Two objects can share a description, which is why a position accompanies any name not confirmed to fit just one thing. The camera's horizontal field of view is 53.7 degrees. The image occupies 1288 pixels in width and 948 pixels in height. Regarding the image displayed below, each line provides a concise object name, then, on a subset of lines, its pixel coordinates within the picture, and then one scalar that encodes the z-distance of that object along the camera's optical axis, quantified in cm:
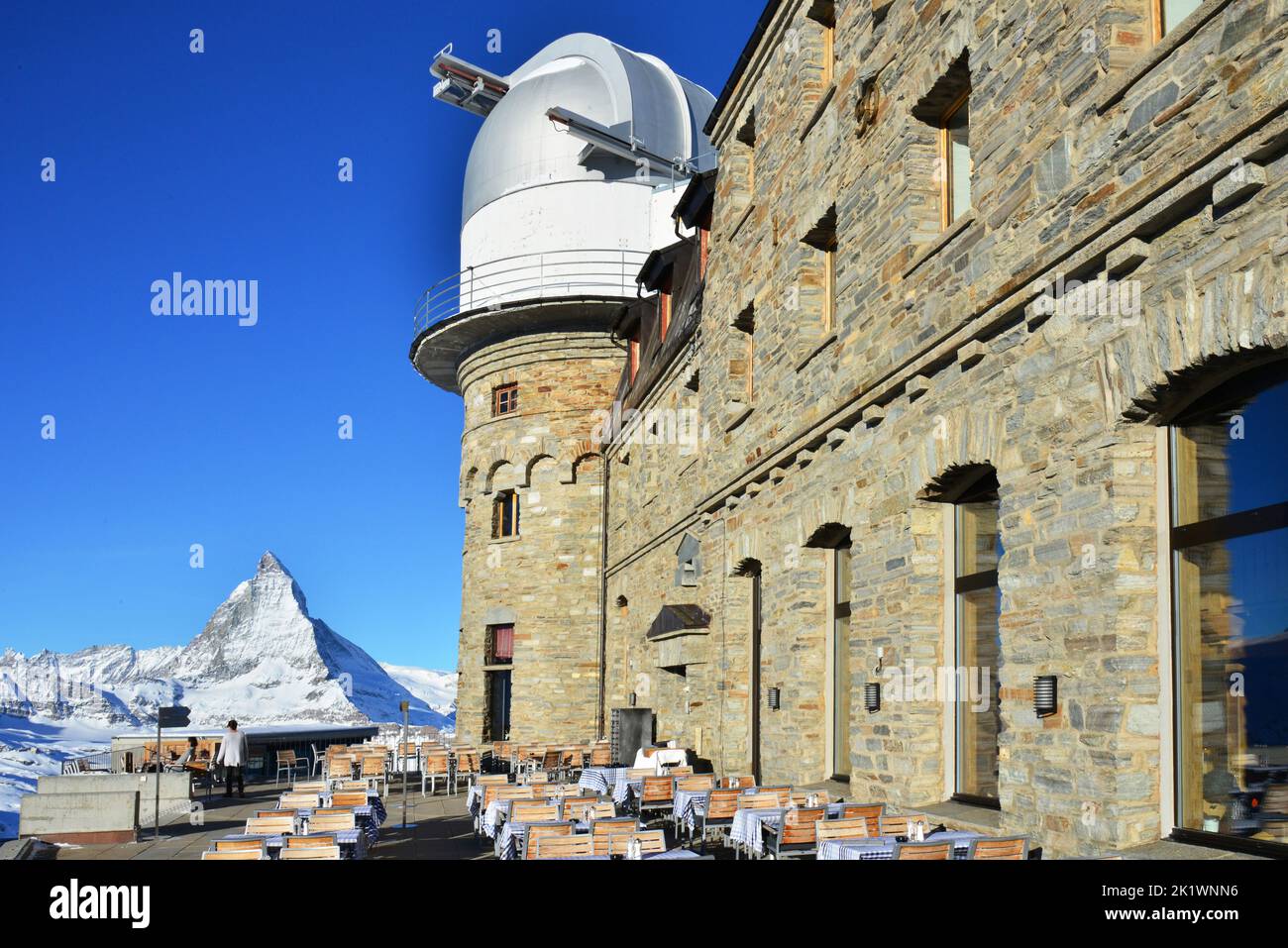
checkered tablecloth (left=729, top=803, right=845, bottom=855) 984
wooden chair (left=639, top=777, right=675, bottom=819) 1292
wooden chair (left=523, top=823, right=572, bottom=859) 919
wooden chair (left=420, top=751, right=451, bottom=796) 2097
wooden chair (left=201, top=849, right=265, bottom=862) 860
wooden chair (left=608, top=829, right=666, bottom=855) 918
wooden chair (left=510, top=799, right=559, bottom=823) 1096
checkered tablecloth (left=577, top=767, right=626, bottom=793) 1545
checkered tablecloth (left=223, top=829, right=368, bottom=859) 931
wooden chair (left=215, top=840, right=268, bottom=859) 874
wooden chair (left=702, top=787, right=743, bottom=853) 1159
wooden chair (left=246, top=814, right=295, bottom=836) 1052
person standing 2102
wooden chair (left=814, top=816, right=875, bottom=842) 853
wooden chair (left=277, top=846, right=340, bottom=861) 872
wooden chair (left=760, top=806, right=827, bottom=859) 940
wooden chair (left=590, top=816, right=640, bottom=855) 920
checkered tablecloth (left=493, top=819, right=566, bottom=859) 1038
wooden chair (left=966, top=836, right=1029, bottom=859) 735
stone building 644
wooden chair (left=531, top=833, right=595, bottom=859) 912
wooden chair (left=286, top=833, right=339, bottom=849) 906
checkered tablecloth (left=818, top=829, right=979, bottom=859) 783
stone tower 2662
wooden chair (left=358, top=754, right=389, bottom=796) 1983
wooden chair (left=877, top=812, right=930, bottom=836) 880
